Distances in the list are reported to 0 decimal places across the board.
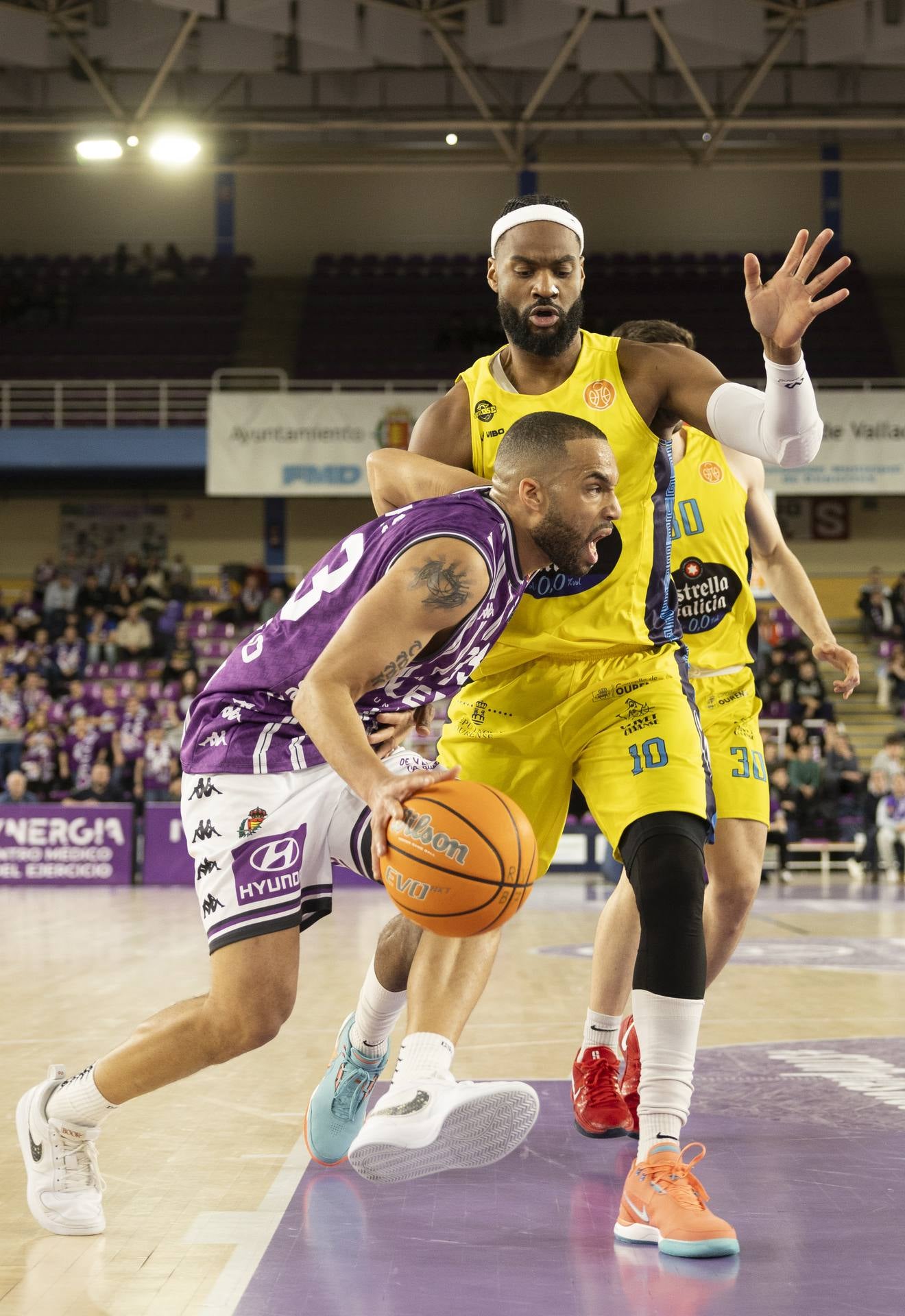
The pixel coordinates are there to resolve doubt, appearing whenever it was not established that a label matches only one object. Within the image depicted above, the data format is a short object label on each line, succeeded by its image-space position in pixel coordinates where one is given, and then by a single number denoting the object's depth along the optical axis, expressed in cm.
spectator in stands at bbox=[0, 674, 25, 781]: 1691
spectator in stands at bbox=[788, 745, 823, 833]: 1606
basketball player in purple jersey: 297
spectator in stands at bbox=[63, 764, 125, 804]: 1542
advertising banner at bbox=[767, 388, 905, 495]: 2092
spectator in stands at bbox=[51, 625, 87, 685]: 1977
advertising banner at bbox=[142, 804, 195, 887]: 1501
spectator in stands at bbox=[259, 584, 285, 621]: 2100
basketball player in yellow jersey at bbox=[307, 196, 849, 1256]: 336
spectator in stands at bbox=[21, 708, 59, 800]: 1623
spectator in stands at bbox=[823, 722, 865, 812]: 1612
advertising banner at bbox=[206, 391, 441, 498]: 2123
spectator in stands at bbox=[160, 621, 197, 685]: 1909
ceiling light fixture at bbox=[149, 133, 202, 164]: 1988
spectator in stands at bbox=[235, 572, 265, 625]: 2156
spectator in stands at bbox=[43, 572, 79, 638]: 2150
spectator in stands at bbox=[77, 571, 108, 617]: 2164
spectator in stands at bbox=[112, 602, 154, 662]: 2073
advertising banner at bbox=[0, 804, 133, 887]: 1500
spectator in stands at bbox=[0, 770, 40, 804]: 1537
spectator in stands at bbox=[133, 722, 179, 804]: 1570
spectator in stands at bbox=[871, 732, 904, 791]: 1616
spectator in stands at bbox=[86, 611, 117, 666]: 2042
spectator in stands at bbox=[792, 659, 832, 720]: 1770
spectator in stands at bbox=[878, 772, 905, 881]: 1546
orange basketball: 274
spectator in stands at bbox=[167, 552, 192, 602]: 2238
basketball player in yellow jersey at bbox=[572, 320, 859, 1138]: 425
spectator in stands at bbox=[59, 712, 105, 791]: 1628
